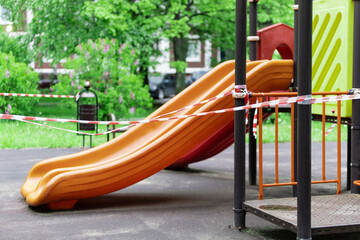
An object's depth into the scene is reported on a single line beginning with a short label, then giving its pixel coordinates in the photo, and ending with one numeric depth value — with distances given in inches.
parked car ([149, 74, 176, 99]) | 1294.3
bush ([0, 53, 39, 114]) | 670.5
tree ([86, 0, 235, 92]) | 788.6
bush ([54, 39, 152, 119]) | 647.1
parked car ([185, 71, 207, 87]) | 1353.2
